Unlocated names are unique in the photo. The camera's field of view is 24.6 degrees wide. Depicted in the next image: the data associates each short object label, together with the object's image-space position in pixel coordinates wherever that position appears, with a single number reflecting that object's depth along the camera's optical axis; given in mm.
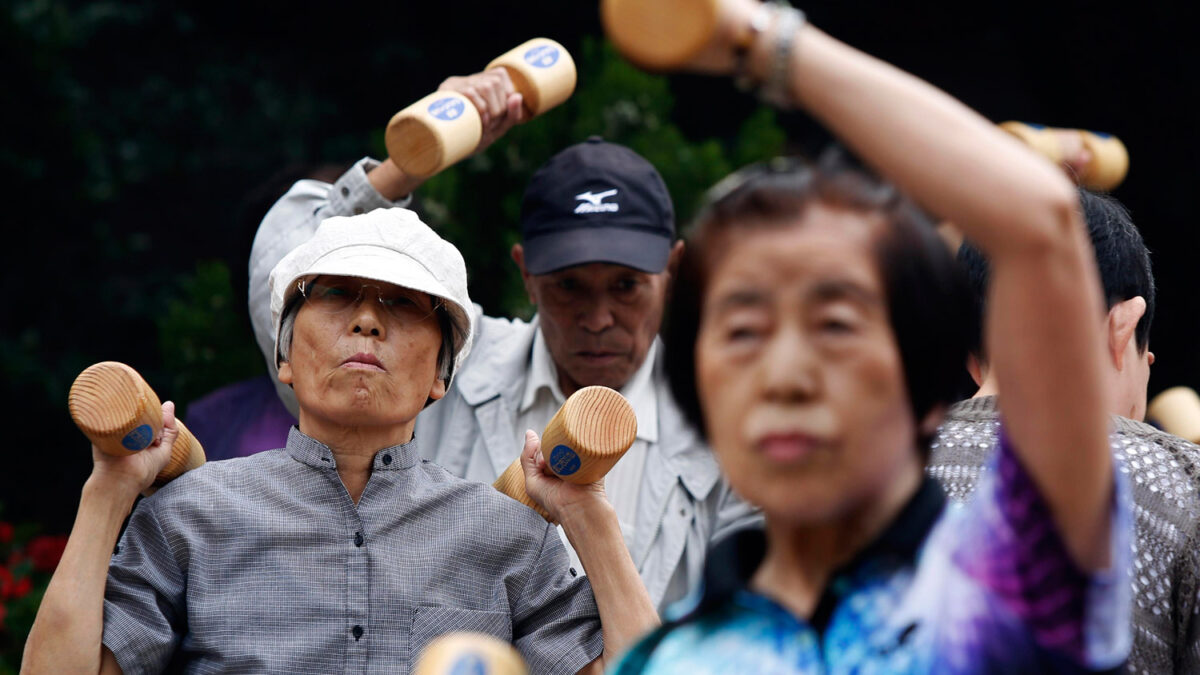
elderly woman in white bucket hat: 2361
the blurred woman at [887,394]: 1792
